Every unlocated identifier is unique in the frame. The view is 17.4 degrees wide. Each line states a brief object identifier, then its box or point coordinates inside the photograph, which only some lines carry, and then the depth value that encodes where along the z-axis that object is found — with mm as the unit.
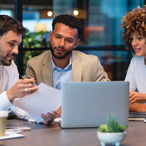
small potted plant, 1837
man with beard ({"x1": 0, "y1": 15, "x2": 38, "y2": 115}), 2210
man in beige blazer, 2950
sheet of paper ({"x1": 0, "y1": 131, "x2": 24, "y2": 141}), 1995
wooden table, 1935
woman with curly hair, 2937
